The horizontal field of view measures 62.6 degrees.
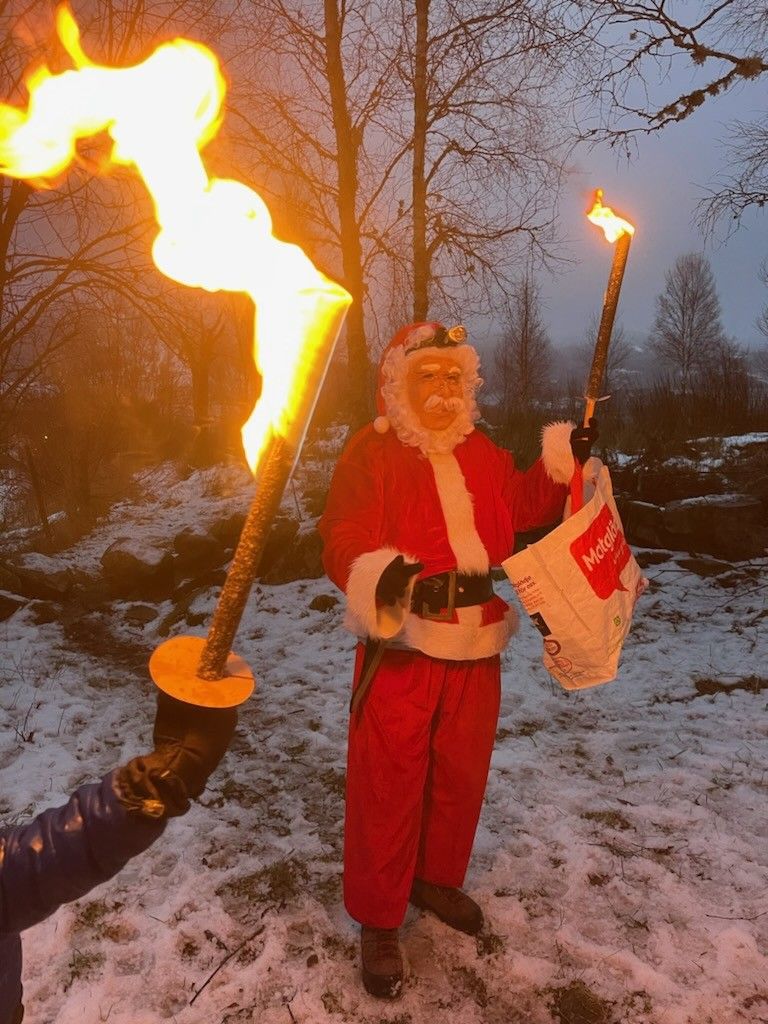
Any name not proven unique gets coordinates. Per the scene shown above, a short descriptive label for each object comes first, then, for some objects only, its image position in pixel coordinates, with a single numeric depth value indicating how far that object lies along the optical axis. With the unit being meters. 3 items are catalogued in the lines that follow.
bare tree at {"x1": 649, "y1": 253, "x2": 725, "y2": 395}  44.09
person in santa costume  2.51
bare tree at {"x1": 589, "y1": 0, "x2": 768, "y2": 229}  6.26
